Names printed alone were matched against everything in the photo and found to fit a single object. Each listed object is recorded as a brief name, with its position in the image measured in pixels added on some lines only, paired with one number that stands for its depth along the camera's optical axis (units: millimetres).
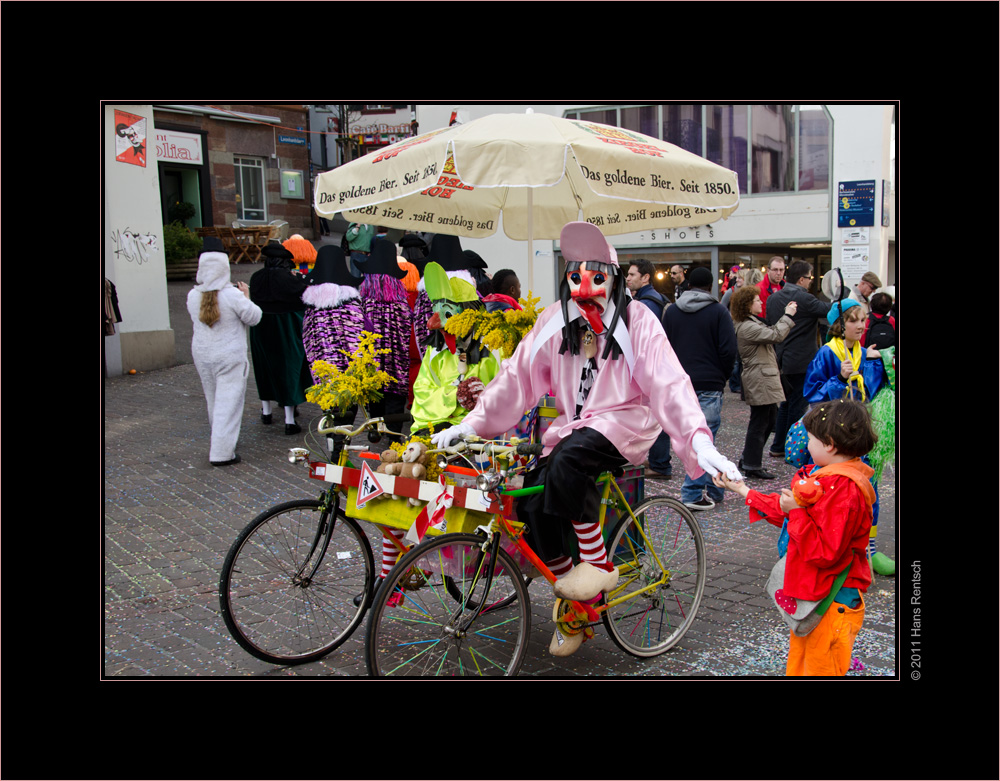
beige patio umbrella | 3914
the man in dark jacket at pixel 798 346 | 7859
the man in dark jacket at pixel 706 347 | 6441
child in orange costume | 2789
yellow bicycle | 3184
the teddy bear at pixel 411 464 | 3379
